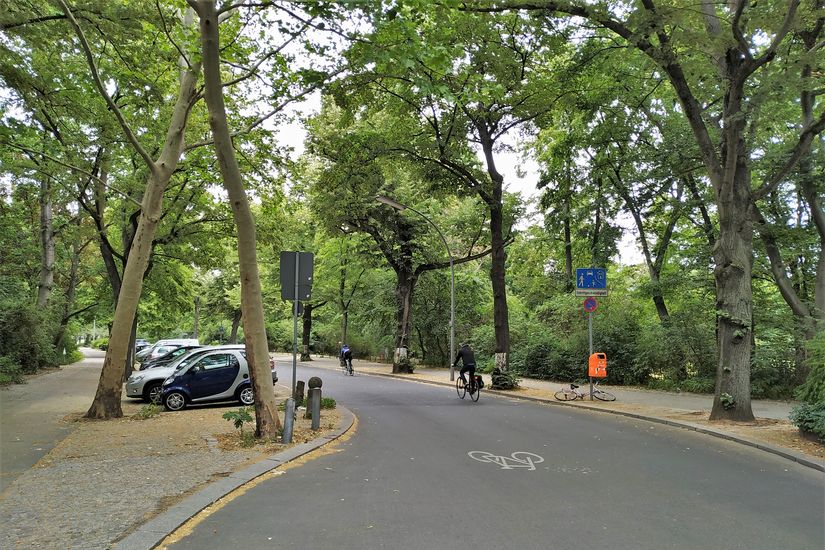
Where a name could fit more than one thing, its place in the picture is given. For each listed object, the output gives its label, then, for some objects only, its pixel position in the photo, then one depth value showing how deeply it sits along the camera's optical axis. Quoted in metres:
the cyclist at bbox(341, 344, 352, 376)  28.64
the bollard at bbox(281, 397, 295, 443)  8.74
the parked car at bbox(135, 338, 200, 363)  27.61
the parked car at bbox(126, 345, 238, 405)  15.66
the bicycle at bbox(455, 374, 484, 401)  16.09
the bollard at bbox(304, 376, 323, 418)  10.72
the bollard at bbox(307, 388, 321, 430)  10.27
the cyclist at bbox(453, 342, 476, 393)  16.16
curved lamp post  26.60
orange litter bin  15.31
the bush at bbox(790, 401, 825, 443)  8.61
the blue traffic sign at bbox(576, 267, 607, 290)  16.00
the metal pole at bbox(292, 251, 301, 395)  10.09
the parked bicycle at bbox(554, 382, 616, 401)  15.99
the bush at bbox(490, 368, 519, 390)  19.27
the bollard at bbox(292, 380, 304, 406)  12.55
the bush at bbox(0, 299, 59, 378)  20.88
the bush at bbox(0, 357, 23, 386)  18.55
